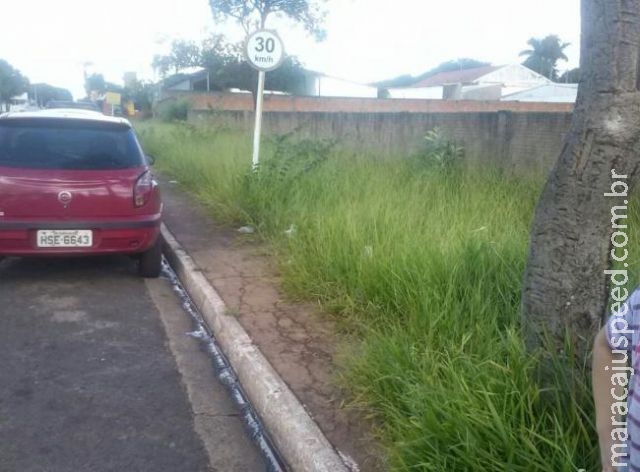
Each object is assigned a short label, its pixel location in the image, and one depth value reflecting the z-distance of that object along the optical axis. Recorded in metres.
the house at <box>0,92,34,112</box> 70.88
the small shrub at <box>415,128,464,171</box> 8.32
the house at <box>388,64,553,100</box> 53.97
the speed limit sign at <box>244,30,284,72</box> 7.89
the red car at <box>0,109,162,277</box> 4.91
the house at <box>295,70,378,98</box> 49.70
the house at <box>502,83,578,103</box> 44.78
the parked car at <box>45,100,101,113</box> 26.44
